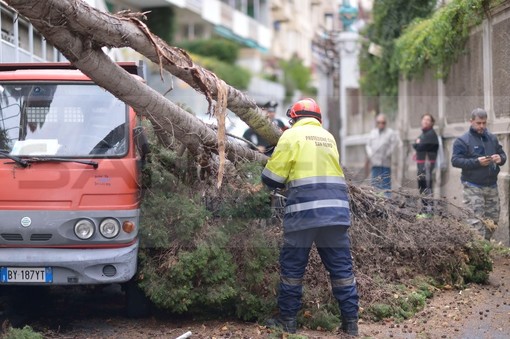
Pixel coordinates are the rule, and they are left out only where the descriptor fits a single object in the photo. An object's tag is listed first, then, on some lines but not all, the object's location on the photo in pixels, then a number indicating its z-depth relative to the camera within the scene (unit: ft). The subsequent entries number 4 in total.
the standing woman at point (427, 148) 77.94
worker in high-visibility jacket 37.89
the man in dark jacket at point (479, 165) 57.86
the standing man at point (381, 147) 89.16
